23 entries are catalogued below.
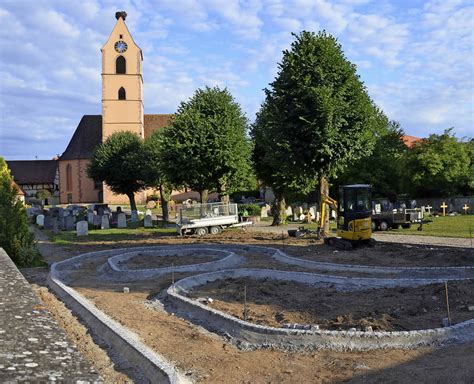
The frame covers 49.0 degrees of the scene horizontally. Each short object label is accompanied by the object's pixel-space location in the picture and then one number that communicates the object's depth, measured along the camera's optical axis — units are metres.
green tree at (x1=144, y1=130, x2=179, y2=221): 40.97
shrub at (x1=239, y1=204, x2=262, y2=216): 42.69
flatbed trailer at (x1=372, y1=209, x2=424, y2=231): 29.22
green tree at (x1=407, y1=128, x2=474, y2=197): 42.53
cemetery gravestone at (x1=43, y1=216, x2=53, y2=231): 38.00
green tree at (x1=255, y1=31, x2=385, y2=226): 21.97
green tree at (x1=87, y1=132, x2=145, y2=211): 43.94
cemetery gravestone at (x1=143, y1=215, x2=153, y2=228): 36.59
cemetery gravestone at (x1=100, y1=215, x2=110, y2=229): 36.88
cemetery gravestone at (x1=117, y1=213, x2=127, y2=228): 37.00
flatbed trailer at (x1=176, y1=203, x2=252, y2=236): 29.30
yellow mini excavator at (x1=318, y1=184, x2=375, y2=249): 19.73
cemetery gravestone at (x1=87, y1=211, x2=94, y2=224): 39.61
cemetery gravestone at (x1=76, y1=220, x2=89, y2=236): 31.12
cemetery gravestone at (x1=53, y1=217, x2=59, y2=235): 34.15
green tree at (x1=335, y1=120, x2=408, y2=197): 42.41
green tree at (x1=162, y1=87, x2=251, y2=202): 31.50
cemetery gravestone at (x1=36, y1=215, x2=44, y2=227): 41.06
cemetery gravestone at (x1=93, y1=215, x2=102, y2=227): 38.00
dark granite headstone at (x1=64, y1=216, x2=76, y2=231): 37.21
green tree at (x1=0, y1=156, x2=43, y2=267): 19.80
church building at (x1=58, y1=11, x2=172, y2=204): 73.00
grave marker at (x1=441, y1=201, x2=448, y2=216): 39.25
